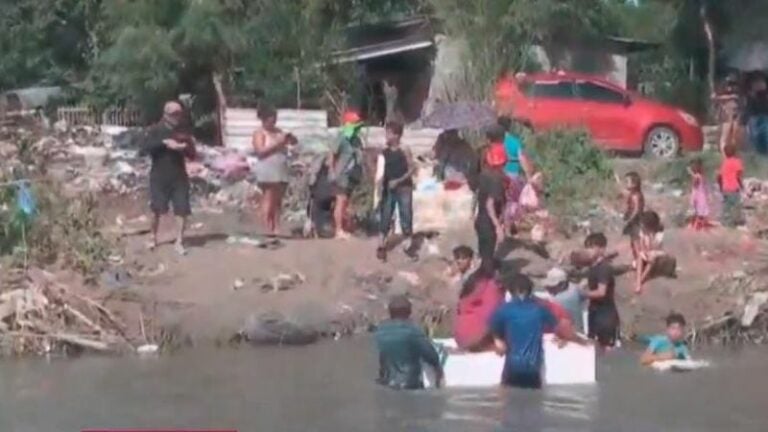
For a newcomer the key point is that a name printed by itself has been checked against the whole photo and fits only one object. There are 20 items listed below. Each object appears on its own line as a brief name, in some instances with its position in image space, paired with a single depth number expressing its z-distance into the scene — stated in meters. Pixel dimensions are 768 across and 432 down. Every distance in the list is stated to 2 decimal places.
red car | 27.89
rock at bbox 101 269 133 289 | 19.16
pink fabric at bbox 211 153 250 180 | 24.06
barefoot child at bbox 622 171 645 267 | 20.17
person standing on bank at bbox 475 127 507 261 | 19.42
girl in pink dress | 21.78
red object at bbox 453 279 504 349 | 15.34
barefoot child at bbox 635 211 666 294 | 19.81
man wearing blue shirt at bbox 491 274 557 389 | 14.45
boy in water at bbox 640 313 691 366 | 16.45
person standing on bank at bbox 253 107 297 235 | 21.19
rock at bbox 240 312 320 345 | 18.22
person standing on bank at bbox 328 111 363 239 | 21.08
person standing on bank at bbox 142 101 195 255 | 19.91
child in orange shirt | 22.00
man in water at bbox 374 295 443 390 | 14.70
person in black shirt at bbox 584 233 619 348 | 16.88
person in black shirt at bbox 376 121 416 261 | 20.34
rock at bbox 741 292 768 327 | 18.50
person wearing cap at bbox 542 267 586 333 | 16.48
